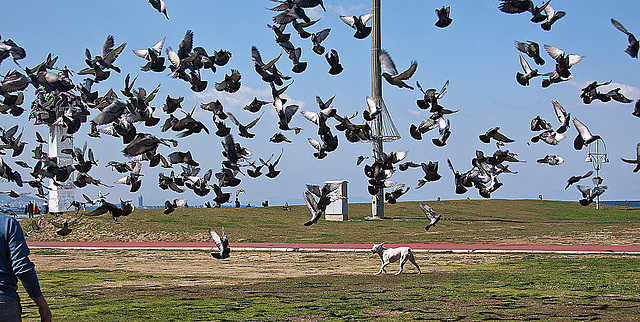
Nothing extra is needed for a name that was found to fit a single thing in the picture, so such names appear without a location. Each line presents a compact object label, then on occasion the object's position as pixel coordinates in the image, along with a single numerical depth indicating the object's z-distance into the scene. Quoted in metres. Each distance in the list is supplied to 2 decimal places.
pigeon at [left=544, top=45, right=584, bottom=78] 7.02
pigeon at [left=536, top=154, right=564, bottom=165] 8.24
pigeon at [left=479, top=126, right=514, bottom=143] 7.80
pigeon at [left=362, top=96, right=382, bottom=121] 7.63
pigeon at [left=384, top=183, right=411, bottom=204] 8.65
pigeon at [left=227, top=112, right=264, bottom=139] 7.85
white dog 16.75
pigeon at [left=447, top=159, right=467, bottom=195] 8.13
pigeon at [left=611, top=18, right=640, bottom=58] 6.29
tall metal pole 42.72
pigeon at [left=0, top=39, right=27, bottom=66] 7.85
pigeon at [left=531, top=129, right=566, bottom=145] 7.81
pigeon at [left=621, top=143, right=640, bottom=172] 6.79
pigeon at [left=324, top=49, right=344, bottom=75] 7.75
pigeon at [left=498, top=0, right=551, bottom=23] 6.75
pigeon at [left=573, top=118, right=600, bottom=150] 6.94
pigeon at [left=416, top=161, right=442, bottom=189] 8.25
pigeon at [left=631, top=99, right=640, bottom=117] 6.64
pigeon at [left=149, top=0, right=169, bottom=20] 7.64
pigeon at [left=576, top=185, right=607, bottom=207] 8.17
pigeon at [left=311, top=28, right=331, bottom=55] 7.61
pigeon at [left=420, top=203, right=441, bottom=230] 8.66
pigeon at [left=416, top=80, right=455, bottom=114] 7.67
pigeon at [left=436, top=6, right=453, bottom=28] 7.34
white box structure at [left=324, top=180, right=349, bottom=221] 41.03
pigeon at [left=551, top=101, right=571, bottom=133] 7.54
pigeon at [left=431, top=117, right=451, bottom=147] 7.68
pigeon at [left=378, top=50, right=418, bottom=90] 6.96
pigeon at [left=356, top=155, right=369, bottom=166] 8.39
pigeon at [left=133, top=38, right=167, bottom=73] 7.71
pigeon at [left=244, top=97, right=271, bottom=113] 7.75
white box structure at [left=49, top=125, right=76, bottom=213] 52.84
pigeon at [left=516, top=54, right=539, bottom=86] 7.50
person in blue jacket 5.29
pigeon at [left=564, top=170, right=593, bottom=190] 7.96
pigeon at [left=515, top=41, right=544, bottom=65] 7.29
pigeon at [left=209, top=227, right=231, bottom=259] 9.00
